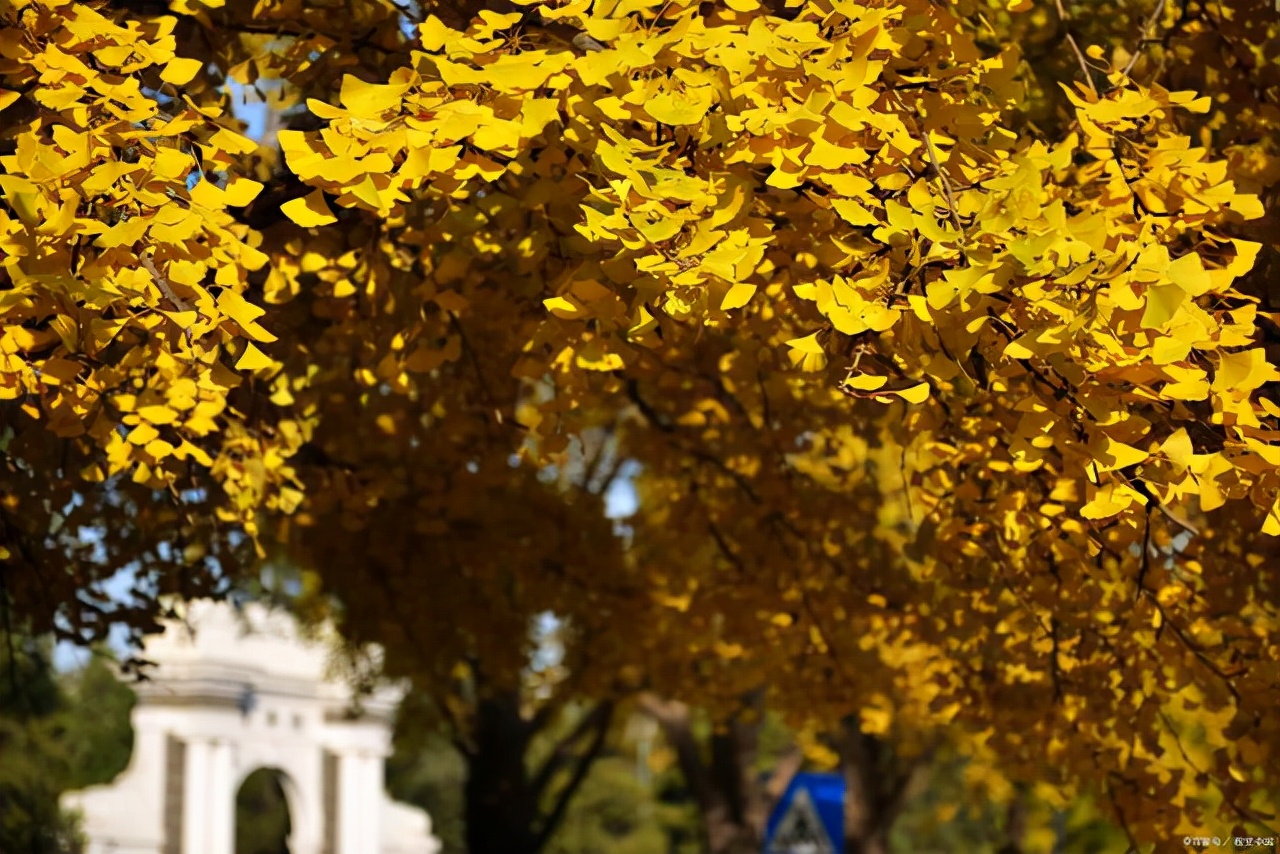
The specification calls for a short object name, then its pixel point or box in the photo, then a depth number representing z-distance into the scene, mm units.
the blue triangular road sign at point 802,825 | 11992
